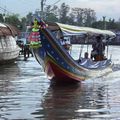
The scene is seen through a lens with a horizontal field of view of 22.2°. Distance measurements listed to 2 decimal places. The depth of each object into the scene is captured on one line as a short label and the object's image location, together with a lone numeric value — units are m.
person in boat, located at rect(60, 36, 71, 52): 12.67
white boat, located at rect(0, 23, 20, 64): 19.93
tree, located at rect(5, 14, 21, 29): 71.21
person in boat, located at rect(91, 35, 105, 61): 16.71
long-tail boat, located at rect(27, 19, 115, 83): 11.29
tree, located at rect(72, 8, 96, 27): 96.65
